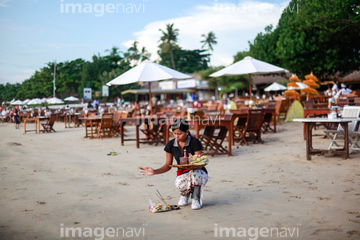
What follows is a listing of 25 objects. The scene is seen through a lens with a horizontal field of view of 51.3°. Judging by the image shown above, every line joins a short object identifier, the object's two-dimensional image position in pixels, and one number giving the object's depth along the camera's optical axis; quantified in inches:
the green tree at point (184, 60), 2591.0
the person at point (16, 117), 879.7
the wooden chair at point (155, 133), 415.4
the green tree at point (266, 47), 1070.4
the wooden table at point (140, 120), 392.2
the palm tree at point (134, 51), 2704.2
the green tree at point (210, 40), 2864.2
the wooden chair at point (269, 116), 465.4
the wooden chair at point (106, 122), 509.5
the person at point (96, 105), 1066.7
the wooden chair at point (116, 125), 529.6
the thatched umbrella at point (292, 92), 697.6
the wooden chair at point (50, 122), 666.1
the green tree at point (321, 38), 683.4
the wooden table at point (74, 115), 845.2
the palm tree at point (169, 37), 2541.8
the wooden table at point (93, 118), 514.5
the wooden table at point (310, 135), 269.7
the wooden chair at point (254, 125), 380.8
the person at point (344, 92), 632.4
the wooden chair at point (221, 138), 321.9
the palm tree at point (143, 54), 2723.9
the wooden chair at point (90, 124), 540.8
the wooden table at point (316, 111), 366.0
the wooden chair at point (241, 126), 390.3
